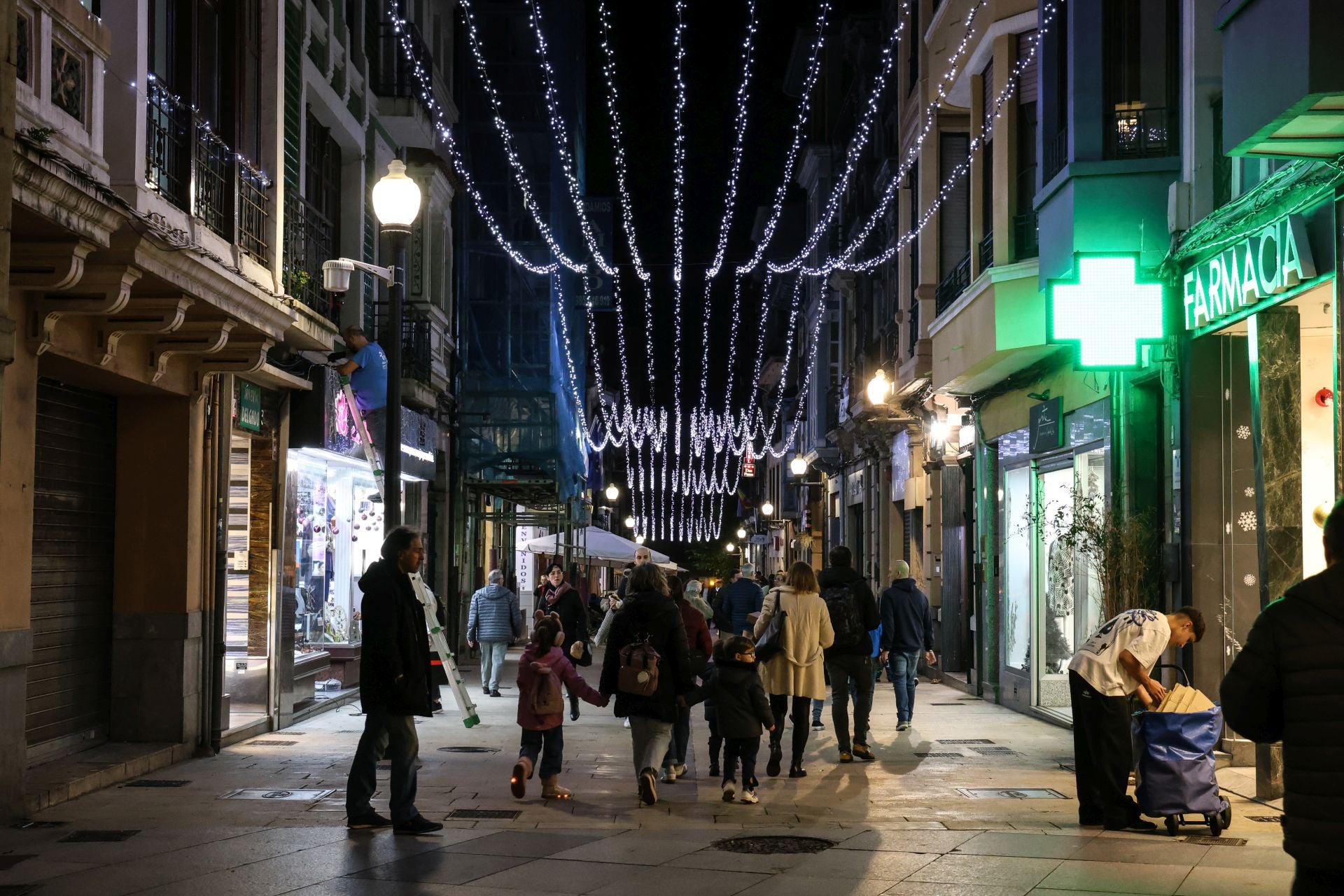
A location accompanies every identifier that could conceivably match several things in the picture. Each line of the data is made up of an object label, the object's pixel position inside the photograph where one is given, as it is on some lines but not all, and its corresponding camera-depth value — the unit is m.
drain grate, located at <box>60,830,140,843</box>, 9.16
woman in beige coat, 12.88
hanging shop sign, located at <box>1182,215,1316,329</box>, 10.45
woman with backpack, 10.84
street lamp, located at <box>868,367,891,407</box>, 27.41
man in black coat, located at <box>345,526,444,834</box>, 9.51
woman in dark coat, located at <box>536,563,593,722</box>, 17.73
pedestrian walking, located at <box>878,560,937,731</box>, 16.34
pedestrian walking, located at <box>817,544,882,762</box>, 13.91
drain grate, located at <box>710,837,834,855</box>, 9.03
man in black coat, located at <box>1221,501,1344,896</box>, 4.57
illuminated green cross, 13.45
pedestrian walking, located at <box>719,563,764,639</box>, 17.66
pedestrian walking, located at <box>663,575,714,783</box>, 12.60
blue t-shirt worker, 17.77
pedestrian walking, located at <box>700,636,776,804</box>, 11.14
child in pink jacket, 11.16
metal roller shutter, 11.91
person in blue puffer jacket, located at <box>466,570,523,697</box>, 20.47
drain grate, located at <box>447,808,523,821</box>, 10.43
